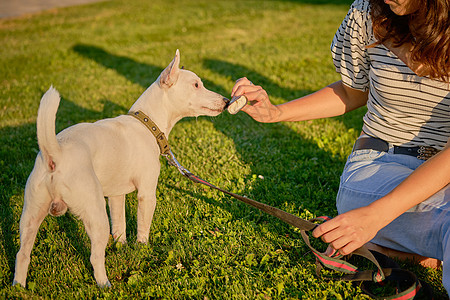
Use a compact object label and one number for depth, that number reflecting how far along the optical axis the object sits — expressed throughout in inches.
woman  88.8
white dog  99.5
